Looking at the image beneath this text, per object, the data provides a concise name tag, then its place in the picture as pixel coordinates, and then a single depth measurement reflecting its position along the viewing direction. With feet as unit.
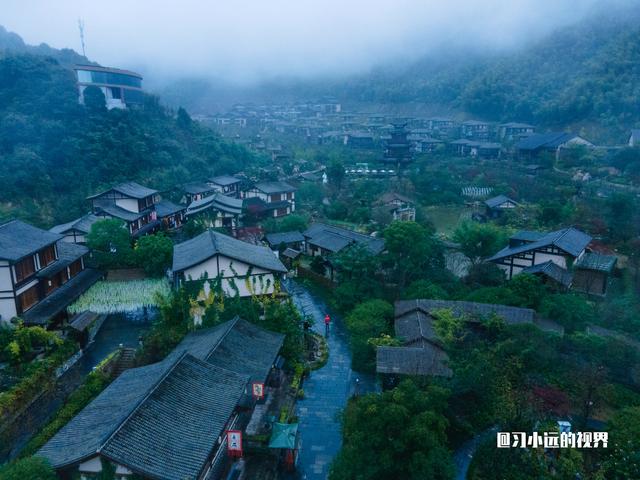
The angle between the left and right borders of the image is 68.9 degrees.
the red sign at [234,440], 46.88
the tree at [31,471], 35.09
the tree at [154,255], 98.22
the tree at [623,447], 41.57
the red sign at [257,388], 53.36
